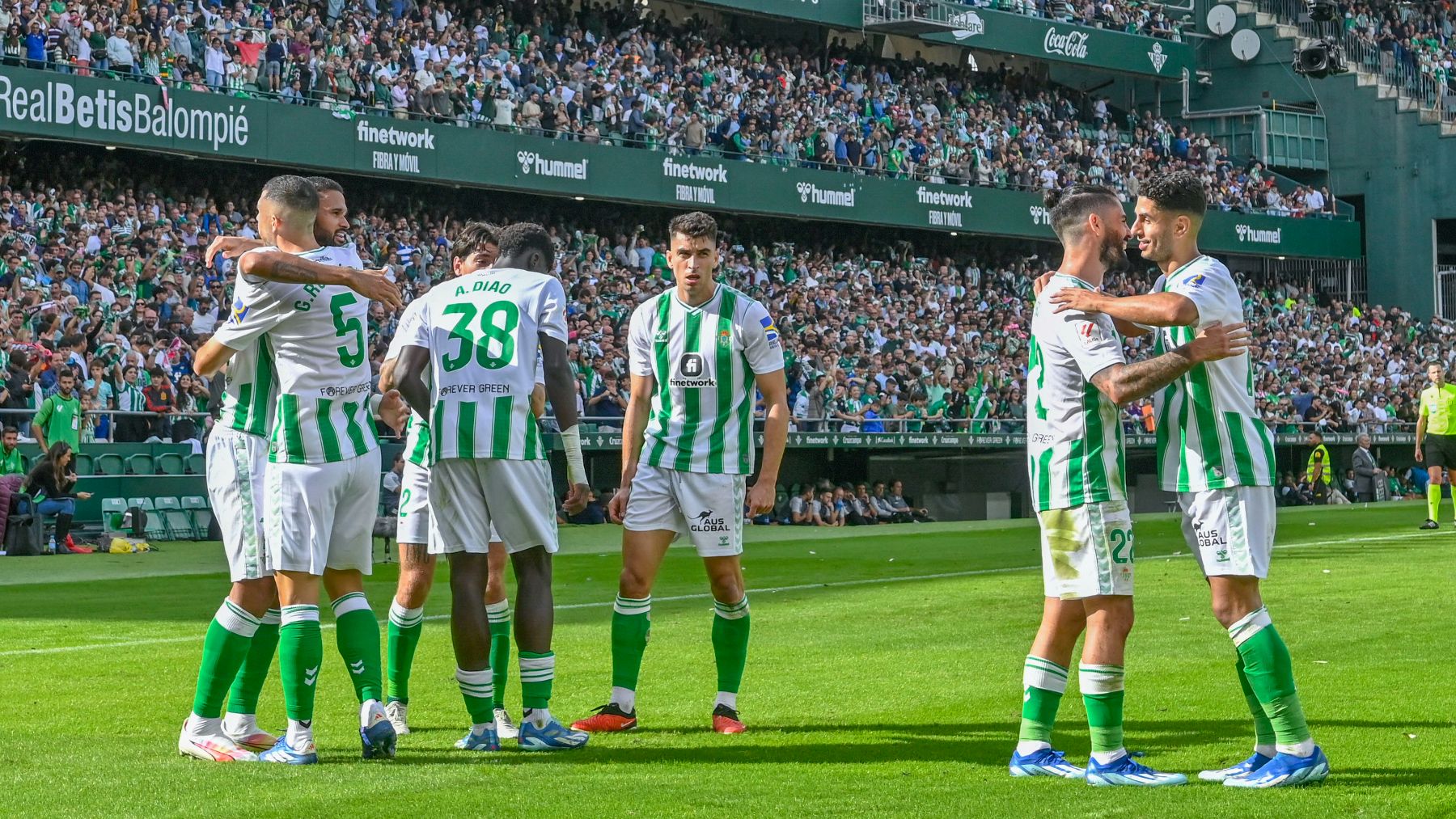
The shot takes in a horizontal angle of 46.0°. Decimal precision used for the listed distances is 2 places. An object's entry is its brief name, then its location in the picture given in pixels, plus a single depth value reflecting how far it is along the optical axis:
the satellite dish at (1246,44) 57.06
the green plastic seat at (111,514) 22.59
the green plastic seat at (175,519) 23.33
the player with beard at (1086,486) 6.37
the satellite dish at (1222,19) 57.22
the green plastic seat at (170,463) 23.42
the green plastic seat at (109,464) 22.83
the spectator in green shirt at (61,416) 21.02
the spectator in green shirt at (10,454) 20.92
